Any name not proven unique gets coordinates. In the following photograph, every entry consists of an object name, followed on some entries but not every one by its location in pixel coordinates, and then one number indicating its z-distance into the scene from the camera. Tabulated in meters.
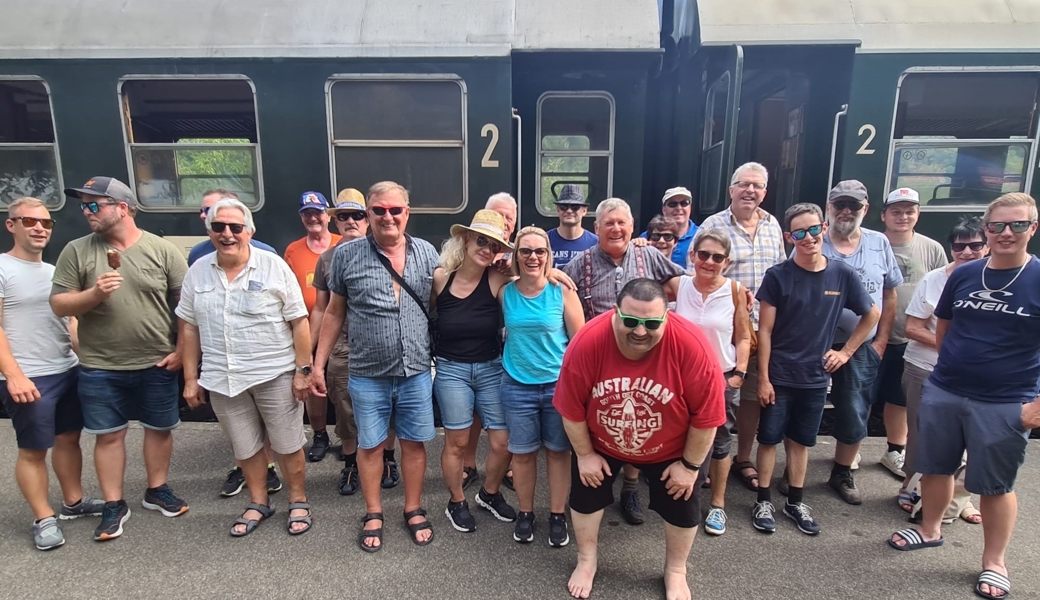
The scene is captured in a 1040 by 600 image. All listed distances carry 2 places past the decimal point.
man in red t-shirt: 2.12
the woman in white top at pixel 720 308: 2.66
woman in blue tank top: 2.65
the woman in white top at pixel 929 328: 2.93
